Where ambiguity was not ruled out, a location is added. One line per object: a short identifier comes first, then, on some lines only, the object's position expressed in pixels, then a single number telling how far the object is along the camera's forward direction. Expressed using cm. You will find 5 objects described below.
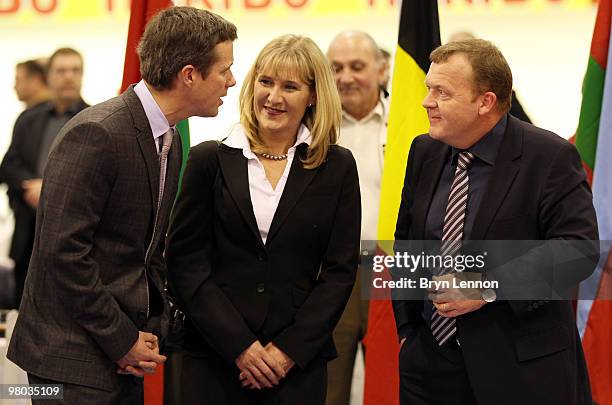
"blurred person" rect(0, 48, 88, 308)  918
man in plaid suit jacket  424
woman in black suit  503
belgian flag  679
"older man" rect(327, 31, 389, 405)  727
